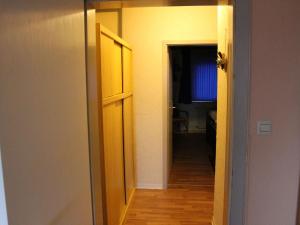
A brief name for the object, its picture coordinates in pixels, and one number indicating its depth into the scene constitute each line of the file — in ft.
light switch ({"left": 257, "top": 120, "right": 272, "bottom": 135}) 5.46
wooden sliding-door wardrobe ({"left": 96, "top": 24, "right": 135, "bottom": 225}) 6.81
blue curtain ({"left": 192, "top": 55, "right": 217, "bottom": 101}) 22.49
